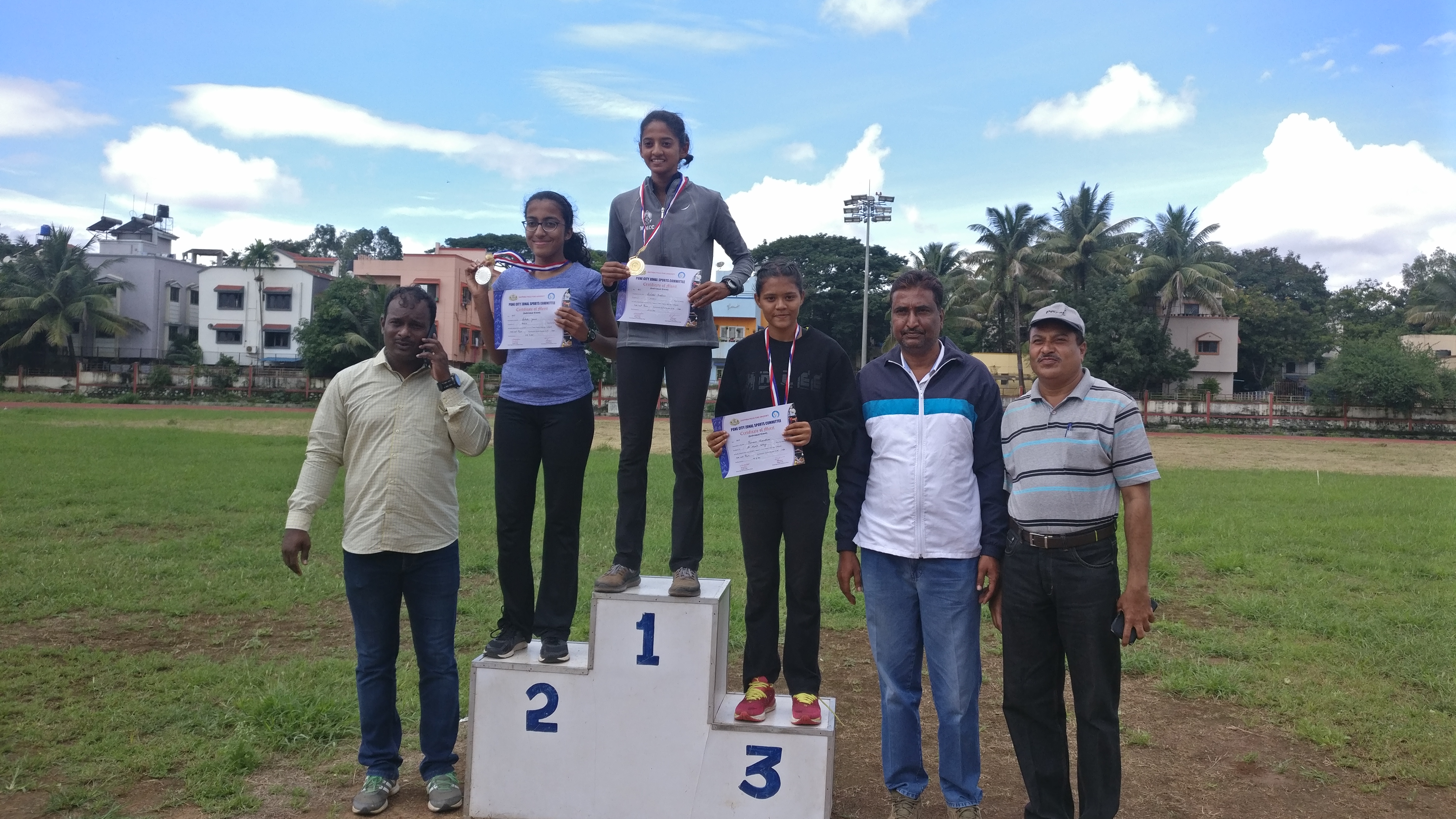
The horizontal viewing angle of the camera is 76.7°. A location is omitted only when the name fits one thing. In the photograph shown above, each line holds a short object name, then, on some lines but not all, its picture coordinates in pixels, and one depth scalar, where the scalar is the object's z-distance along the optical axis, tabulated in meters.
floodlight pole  45.88
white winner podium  3.74
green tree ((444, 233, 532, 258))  62.56
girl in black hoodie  3.74
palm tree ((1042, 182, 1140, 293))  44.66
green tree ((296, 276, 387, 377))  39.84
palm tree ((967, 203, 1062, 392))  44.53
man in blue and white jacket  3.56
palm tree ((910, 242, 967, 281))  51.16
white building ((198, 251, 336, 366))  47.78
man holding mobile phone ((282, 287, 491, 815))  3.81
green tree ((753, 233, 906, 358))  54.84
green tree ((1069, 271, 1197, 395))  40.66
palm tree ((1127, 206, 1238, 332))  42.34
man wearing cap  3.32
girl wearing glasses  3.97
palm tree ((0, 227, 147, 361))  42.59
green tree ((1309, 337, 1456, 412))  36.78
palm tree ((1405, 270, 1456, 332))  48.56
